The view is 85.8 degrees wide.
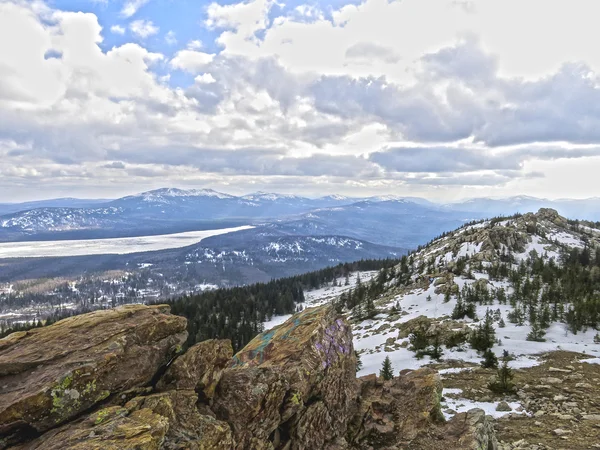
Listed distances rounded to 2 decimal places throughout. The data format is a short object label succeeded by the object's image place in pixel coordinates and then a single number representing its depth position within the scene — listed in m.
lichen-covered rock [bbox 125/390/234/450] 9.43
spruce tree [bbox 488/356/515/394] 20.92
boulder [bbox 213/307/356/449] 11.78
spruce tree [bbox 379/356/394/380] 23.84
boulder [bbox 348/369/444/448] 14.39
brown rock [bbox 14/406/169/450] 7.93
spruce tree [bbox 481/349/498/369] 26.83
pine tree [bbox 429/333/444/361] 31.82
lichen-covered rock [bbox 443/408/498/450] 12.74
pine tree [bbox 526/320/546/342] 34.42
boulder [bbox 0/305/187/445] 8.98
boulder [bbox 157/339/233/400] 12.02
